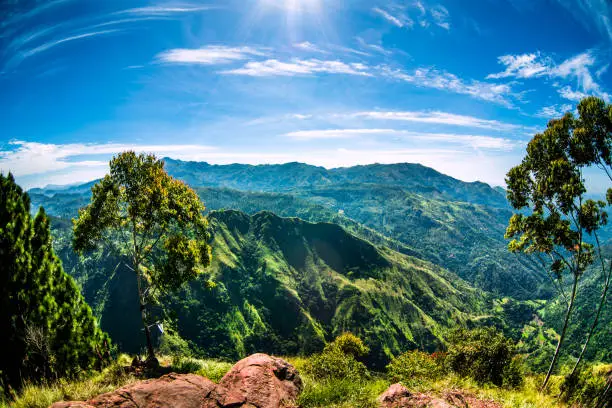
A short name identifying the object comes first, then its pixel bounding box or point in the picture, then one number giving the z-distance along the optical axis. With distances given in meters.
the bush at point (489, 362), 16.08
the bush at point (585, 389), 11.97
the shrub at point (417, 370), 13.94
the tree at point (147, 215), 21.19
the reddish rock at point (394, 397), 10.28
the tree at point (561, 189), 15.79
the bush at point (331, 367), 16.33
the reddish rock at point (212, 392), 9.55
